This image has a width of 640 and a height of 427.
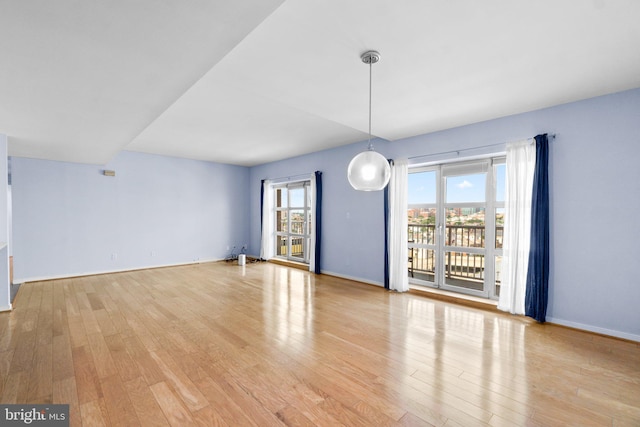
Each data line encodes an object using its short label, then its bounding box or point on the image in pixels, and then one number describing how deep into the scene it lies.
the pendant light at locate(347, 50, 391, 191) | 2.43
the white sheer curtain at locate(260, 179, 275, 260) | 7.99
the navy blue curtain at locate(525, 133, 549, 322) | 3.47
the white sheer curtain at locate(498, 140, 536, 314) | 3.63
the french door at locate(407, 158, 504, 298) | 4.23
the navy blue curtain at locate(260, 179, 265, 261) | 8.08
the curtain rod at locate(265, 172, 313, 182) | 6.91
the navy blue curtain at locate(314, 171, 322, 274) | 6.40
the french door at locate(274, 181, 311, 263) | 7.34
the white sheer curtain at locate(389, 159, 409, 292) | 4.86
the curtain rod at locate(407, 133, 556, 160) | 3.50
